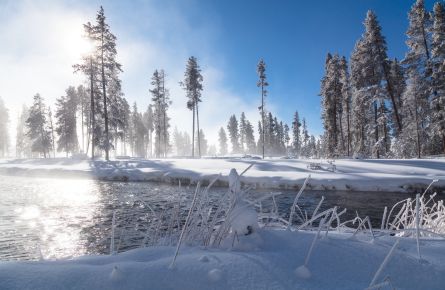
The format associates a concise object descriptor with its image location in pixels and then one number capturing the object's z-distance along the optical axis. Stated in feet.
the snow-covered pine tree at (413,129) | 85.66
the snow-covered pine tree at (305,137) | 268.78
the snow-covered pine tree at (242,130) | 301.22
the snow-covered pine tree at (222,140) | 343.46
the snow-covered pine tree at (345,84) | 121.95
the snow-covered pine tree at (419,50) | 81.51
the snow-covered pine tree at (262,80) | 139.03
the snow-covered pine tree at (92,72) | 97.35
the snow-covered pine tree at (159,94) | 154.81
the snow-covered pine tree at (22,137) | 246.88
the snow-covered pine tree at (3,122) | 220.02
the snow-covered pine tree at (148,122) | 237.45
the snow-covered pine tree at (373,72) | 85.87
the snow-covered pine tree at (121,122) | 111.23
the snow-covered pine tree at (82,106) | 163.94
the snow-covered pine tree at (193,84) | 136.87
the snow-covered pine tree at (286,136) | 312.09
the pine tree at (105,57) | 98.02
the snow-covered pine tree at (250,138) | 300.61
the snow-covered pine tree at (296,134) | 257.26
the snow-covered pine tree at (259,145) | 301.73
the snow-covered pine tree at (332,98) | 119.24
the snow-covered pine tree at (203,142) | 346.46
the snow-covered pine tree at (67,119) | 170.19
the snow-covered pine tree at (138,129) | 222.89
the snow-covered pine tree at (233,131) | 306.55
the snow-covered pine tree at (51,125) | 182.19
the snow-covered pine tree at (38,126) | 167.63
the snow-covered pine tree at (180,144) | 370.12
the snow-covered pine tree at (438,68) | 77.60
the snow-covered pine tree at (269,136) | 268.21
